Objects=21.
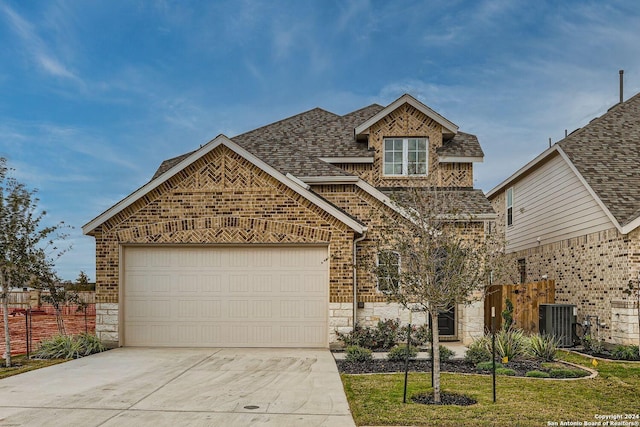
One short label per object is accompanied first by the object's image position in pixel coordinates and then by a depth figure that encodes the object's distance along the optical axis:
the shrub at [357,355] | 13.44
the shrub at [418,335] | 16.36
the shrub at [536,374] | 11.88
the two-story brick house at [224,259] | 15.91
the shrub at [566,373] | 11.92
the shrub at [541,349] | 14.11
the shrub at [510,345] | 13.69
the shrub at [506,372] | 11.98
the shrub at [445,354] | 13.88
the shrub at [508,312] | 17.86
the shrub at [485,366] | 12.55
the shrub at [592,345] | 15.96
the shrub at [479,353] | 13.51
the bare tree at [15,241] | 13.66
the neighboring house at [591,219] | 16.55
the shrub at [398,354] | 13.91
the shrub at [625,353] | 14.54
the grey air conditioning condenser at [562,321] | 17.23
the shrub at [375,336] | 15.71
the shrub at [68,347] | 14.60
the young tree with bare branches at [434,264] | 9.38
